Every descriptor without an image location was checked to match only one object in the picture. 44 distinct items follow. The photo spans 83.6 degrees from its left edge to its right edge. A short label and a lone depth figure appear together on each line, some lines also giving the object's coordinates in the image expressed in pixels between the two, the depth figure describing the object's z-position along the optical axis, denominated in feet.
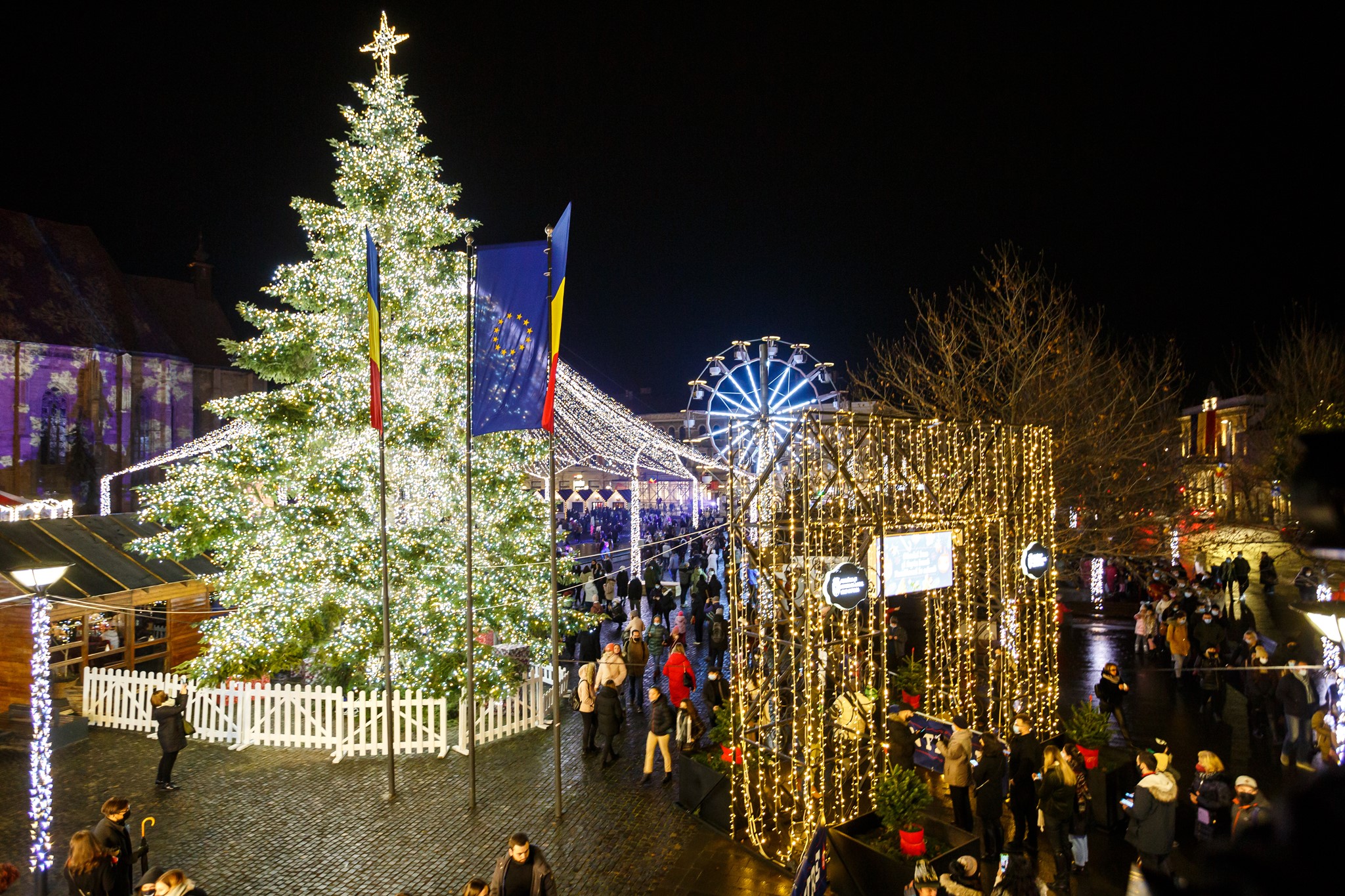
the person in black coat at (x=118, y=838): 20.95
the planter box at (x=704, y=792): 28.53
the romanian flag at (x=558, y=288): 28.32
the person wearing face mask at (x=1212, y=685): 40.03
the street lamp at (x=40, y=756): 22.45
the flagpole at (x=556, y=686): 28.35
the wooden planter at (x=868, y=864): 21.76
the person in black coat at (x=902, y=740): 30.96
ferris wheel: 53.01
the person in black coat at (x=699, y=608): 57.41
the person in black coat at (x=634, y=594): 62.75
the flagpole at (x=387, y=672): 31.50
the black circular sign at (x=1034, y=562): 35.68
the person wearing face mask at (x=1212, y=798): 23.49
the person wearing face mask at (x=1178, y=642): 46.62
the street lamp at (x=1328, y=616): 22.79
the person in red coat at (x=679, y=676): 36.52
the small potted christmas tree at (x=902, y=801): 23.90
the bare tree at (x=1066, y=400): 54.03
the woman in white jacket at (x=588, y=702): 36.09
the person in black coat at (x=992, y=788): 25.57
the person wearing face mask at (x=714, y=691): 35.70
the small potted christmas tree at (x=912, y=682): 36.01
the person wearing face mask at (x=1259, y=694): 36.55
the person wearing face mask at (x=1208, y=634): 43.80
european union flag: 29.30
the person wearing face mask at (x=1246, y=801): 20.11
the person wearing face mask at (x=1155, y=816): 22.26
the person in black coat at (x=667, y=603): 60.39
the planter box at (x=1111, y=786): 28.04
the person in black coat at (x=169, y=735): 32.42
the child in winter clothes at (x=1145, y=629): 51.83
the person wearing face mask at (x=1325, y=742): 25.30
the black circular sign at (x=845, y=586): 25.12
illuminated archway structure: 26.89
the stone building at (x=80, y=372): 127.54
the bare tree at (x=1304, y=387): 52.95
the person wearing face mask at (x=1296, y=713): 31.45
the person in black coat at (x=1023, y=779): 25.88
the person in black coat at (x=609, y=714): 34.76
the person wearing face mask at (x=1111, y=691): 34.40
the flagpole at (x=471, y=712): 29.86
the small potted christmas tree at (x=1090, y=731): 30.27
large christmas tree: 39.09
